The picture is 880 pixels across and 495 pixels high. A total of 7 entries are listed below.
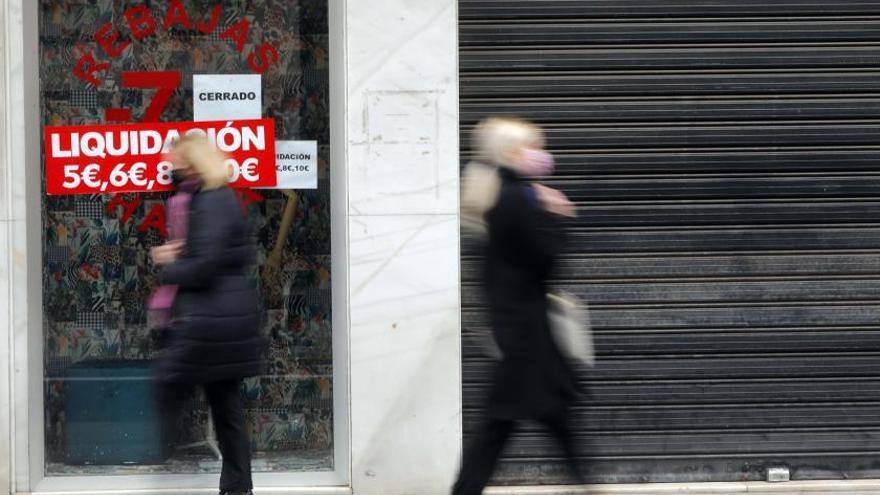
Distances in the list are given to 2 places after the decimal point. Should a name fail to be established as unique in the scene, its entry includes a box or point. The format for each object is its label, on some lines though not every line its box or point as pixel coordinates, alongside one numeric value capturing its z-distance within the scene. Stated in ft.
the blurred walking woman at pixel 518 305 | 35.09
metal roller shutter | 48.42
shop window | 48.91
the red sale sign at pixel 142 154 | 48.57
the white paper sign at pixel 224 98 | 48.85
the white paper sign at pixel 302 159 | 48.93
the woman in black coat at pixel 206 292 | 37.99
